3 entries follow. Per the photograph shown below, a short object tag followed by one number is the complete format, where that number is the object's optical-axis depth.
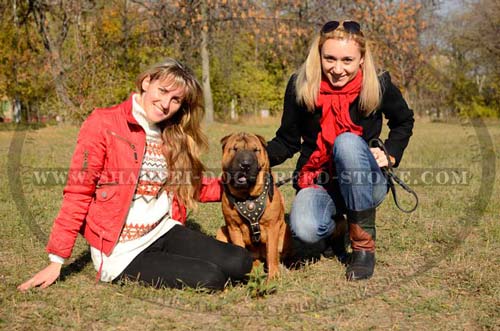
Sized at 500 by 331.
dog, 3.79
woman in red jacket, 3.45
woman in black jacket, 3.74
